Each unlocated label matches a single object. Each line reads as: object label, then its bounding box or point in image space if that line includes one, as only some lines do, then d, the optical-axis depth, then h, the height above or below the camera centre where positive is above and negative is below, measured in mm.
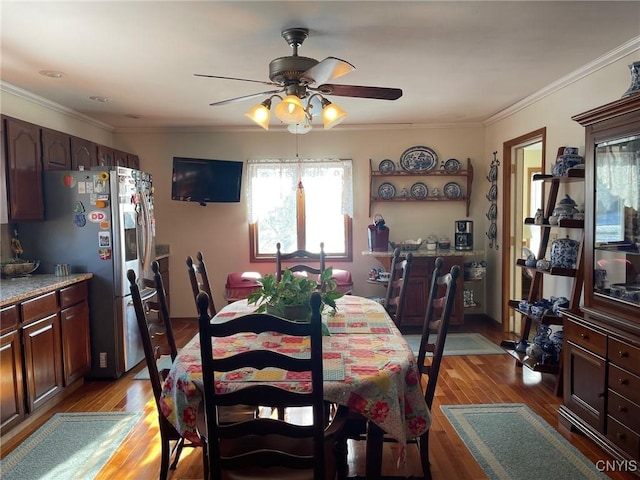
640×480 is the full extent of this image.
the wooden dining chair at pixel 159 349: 1939 -627
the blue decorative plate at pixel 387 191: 5348 +339
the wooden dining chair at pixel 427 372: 1796 -787
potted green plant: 2201 -388
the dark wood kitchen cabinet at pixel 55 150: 3604 +636
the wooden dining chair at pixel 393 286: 2783 -490
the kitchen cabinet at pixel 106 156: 4504 +708
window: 5332 +179
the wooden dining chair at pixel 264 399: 1402 -599
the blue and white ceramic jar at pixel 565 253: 3232 -275
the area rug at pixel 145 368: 3697 -1307
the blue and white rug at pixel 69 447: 2363 -1332
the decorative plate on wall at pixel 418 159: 5316 +726
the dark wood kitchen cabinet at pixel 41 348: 2832 -850
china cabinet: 2258 -475
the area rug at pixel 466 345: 4223 -1290
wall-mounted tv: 4980 +481
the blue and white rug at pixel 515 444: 2311 -1340
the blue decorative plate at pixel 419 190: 5327 +343
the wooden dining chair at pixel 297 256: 3590 -298
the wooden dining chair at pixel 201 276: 2714 -365
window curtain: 5320 +513
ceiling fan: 2246 +710
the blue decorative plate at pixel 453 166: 5297 +628
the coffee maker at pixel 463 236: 5211 -219
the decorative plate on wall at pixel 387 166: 5324 +642
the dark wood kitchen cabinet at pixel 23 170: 3205 +412
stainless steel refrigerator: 3533 -147
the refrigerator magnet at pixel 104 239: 3549 -128
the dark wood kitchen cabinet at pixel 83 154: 4031 +674
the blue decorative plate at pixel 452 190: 5312 +338
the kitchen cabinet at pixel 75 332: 3258 -836
